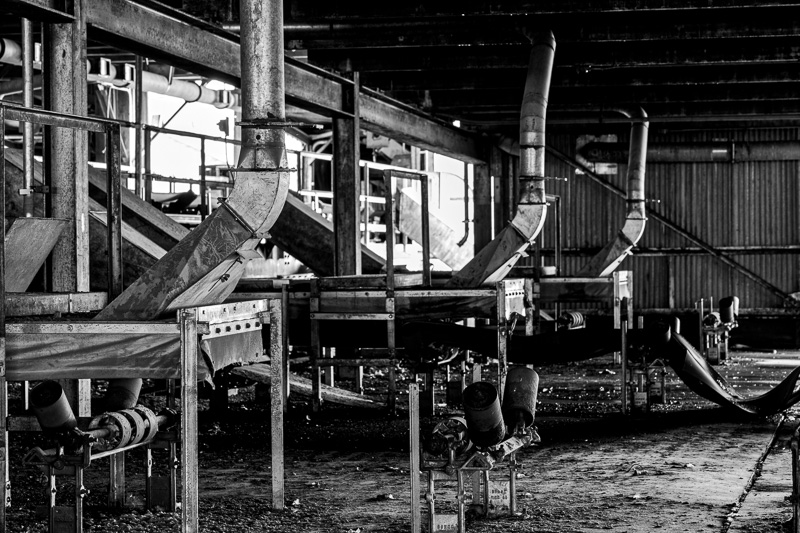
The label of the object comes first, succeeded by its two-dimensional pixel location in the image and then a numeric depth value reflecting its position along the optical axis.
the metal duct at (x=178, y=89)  15.74
